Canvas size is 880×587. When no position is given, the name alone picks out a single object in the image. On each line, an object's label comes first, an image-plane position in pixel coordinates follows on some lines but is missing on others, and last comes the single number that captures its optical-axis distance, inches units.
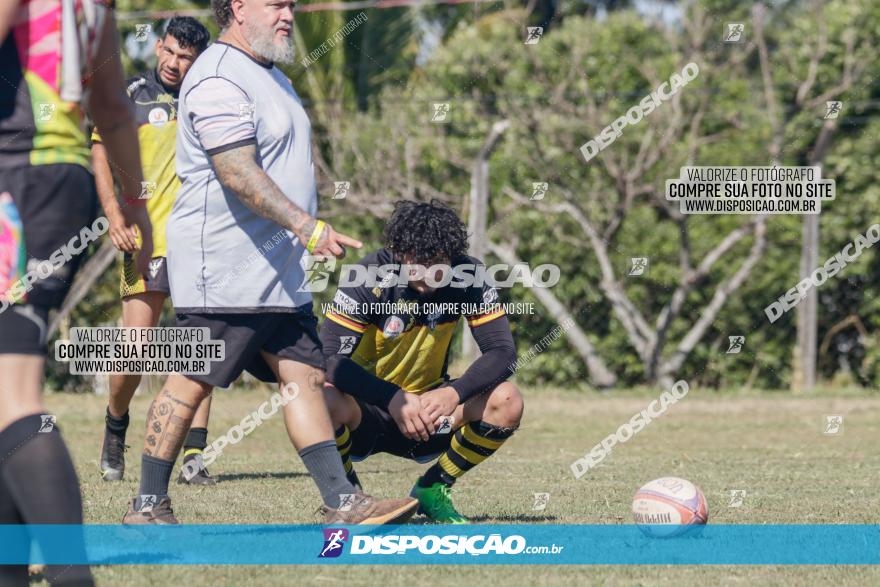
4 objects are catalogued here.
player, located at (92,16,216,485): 583.8
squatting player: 467.8
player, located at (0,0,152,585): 273.7
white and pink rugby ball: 423.8
